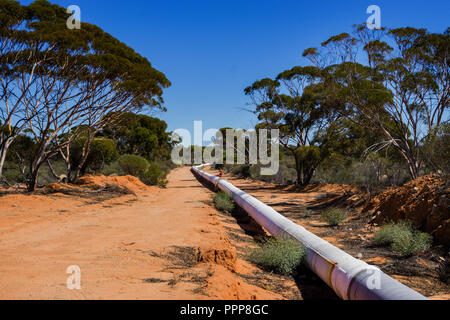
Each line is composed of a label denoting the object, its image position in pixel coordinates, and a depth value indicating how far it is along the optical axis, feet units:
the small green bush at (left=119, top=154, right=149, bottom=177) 96.68
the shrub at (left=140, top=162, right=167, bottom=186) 97.25
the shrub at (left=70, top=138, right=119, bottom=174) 82.06
